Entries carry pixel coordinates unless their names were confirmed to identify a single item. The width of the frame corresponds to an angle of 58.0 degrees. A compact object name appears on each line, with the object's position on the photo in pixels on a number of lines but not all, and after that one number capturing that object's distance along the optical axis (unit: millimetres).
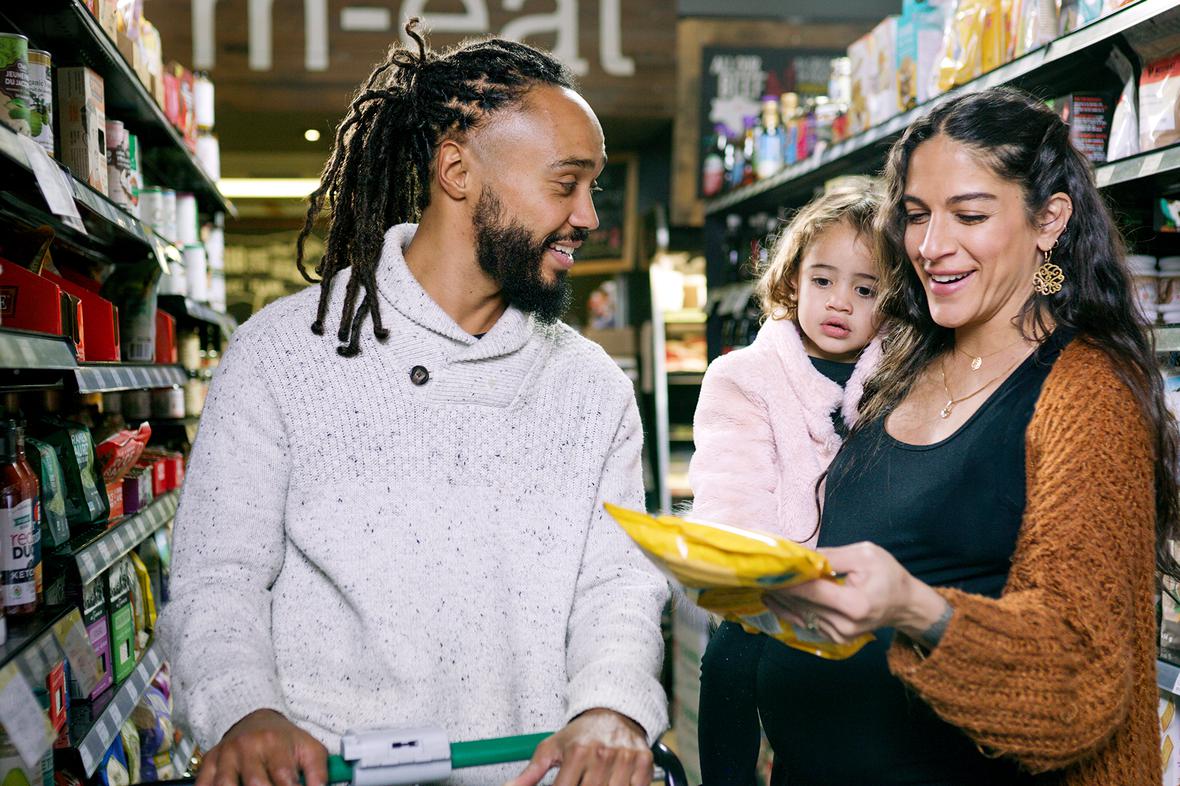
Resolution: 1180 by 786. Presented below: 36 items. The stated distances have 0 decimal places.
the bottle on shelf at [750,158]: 4723
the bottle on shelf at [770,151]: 4547
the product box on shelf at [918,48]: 3062
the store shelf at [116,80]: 2223
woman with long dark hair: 1320
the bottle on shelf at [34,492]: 1856
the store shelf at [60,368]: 1608
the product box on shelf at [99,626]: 2455
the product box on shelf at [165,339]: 3156
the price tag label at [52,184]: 1728
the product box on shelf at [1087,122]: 2363
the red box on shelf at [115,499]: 2627
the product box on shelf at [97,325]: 2404
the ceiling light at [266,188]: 7512
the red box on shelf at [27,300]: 1932
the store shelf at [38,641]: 1567
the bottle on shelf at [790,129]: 4285
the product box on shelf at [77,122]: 2445
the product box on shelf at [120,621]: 2623
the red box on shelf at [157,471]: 3146
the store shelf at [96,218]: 1678
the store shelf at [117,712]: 2146
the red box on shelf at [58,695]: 2062
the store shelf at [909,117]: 2074
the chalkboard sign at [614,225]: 6652
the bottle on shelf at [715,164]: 5551
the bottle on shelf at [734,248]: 5141
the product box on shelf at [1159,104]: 2145
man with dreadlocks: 1554
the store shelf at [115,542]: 2143
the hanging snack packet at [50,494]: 2117
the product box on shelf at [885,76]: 3254
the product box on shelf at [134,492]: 2826
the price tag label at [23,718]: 1407
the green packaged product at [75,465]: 2309
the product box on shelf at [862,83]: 3449
